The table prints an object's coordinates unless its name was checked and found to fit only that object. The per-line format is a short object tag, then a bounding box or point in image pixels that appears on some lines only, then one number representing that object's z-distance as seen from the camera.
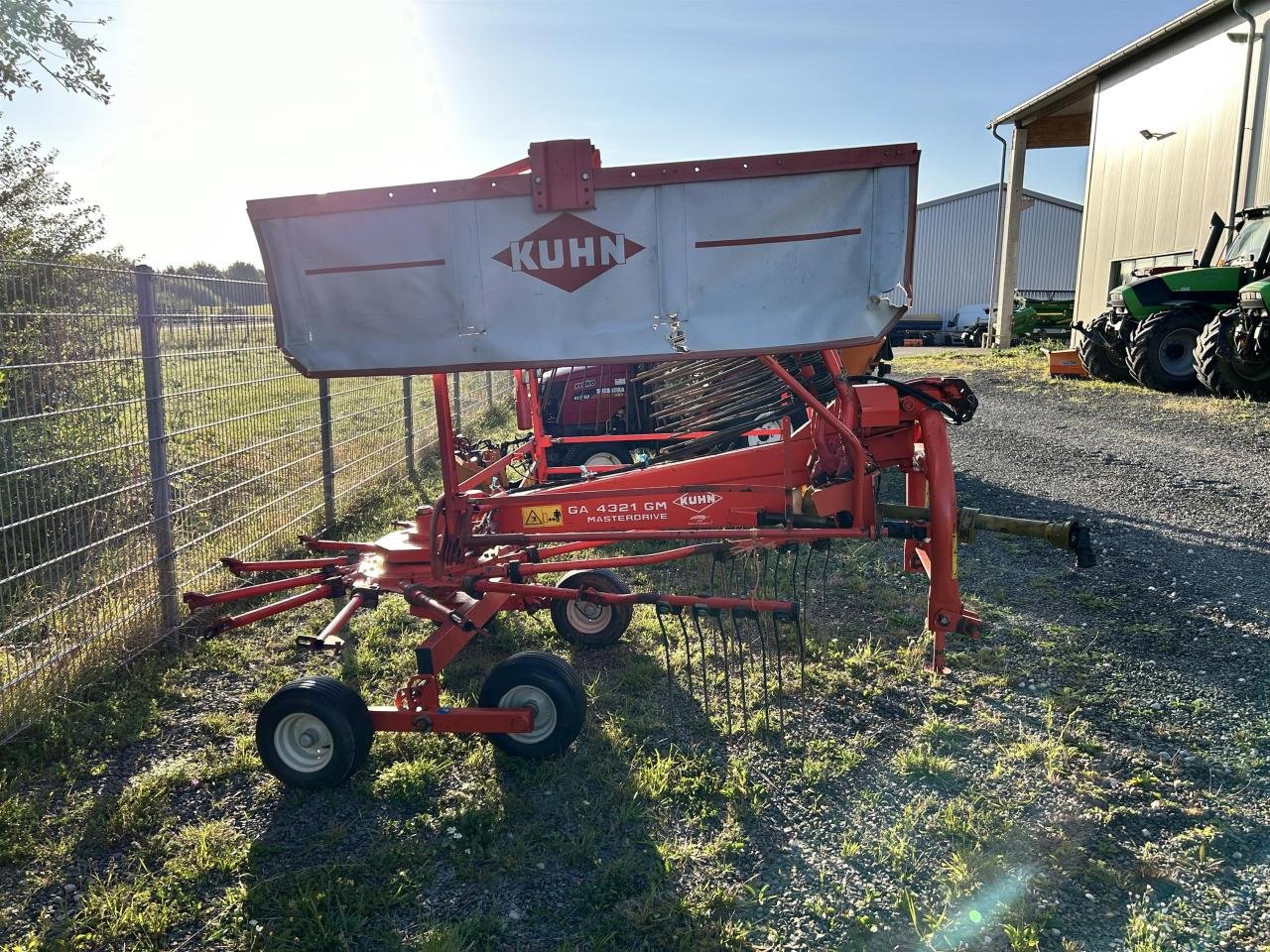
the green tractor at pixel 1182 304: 12.16
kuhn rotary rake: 3.27
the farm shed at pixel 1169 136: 14.66
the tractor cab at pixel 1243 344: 10.27
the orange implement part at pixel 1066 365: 15.91
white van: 30.81
